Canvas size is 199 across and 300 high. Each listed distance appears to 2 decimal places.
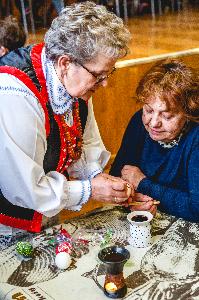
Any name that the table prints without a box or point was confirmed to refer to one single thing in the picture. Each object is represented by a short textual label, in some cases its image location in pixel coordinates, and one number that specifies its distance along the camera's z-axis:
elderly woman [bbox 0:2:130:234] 1.77
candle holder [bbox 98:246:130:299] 1.55
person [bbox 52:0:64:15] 6.10
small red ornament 1.81
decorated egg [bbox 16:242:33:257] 1.82
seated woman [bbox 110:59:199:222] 2.16
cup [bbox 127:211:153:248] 1.85
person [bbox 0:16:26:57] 3.57
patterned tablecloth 1.60
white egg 1.74
